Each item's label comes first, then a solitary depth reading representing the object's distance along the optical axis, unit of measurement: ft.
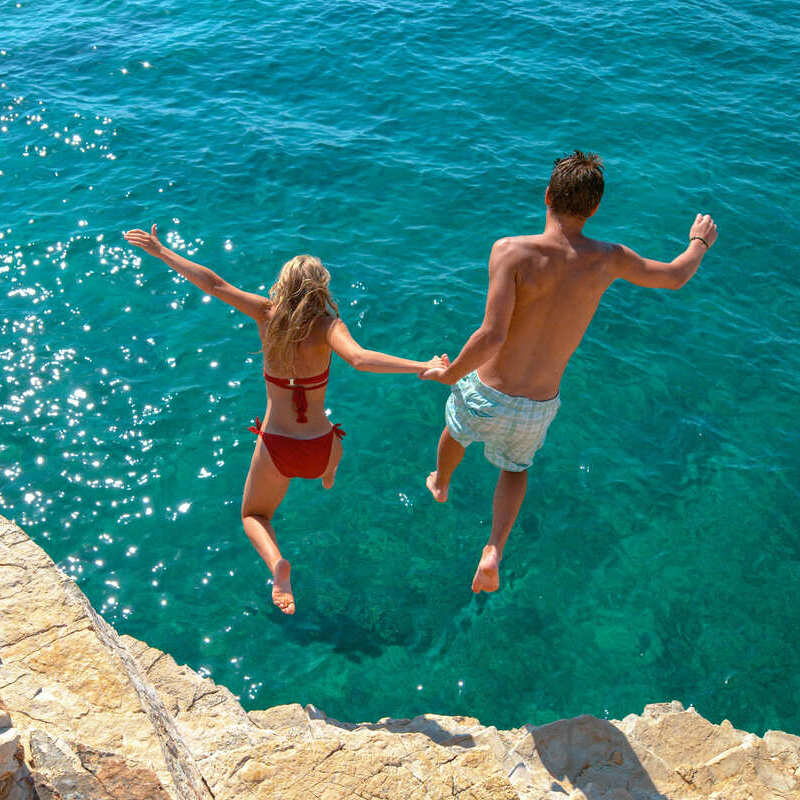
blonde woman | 15.58
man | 14.69
